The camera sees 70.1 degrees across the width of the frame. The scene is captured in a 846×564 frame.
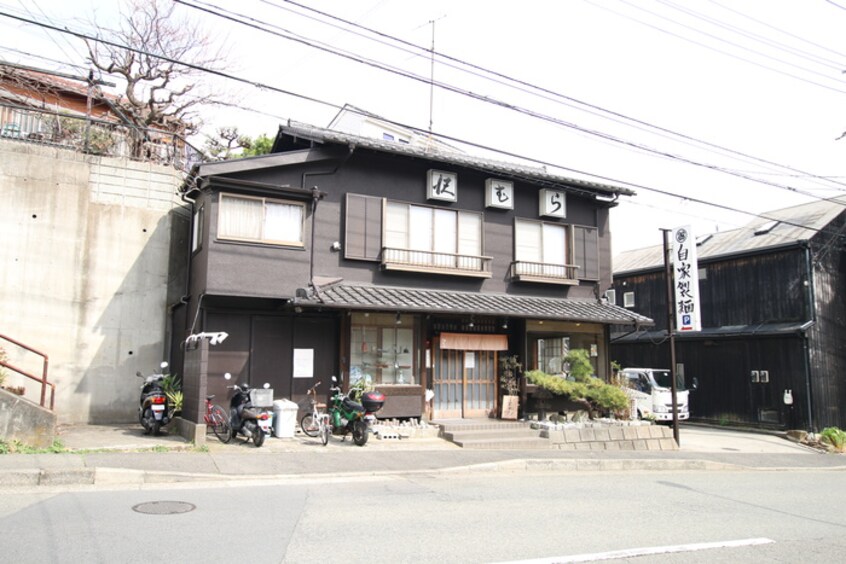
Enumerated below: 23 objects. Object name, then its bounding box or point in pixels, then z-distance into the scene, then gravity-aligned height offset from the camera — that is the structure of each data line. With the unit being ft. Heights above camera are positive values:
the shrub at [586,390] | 53.67 -2.28
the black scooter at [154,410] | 42.55 -3.49
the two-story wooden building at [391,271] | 46.88 +8.04
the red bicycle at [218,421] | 41.91 -4.16
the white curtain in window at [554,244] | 61.82 +12.28
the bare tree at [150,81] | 76.38 +36.03
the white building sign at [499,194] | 58.49 +16.47
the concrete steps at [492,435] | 48.03 -5.84
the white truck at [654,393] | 72.98 -3.41
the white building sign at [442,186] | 55.83 +16.44
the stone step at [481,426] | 49.90 -5.28
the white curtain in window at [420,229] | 55.21 +12.29
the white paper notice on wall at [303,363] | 49.01 -0.11
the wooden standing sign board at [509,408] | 55.77 -4.07
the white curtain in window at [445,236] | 56.08 +11.83
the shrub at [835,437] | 61.46 -7.17
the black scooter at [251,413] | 40.45 -3.46
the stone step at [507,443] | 47.42 -6.32
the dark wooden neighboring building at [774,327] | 70.49 +4.85
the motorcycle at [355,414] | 43.68 -3.86
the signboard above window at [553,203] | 61.21 +16.26
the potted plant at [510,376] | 57.11 -1.18
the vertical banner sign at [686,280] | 59.06 +8.44
